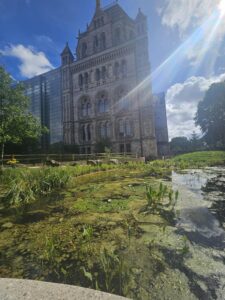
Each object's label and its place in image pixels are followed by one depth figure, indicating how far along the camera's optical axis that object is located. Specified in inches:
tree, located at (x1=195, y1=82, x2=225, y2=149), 1395.8
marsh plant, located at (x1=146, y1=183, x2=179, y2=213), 182.3
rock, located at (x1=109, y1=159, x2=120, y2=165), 721.8
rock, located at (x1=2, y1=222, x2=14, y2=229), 151.0
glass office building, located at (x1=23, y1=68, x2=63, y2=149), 1984.5
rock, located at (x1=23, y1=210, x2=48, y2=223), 164.6
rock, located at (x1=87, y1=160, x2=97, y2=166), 621.6
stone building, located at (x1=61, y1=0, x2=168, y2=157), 1322.6
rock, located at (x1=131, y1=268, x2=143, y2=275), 89.4
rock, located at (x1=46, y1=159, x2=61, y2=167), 565.3
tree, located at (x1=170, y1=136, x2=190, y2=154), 2849.4
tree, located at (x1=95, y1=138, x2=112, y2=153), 1294.0
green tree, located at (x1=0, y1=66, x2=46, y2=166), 516.3
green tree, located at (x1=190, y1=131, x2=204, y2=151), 2540.4
